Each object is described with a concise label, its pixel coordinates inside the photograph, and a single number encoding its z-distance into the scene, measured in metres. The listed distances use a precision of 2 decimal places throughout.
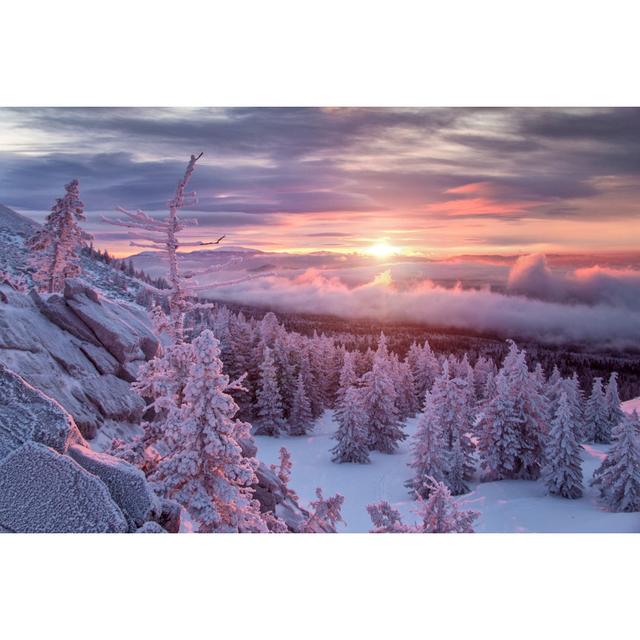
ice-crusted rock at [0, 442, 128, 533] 6.53
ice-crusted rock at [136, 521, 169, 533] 6.29
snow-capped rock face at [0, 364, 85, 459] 6.74
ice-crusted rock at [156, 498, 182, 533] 6.57
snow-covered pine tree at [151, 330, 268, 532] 6.55
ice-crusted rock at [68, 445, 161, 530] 6.48
